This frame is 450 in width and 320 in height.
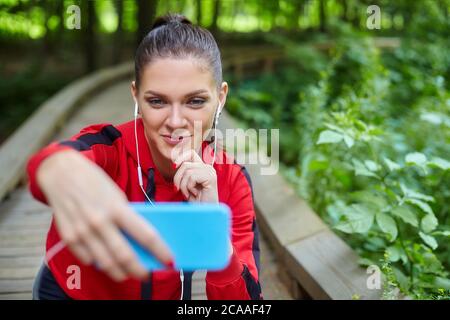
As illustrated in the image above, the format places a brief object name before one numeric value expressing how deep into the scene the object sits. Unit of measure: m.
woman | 1.43
